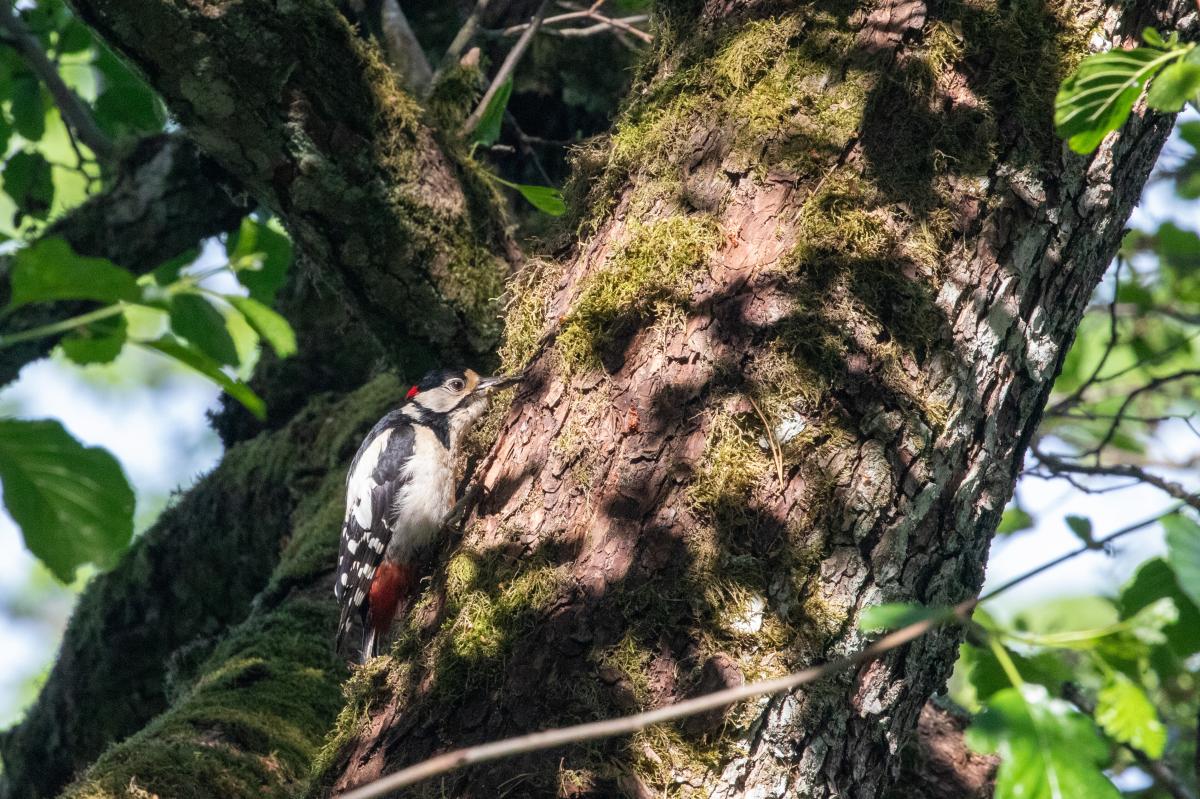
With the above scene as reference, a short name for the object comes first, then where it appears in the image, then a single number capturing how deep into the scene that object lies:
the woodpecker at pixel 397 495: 8.38
